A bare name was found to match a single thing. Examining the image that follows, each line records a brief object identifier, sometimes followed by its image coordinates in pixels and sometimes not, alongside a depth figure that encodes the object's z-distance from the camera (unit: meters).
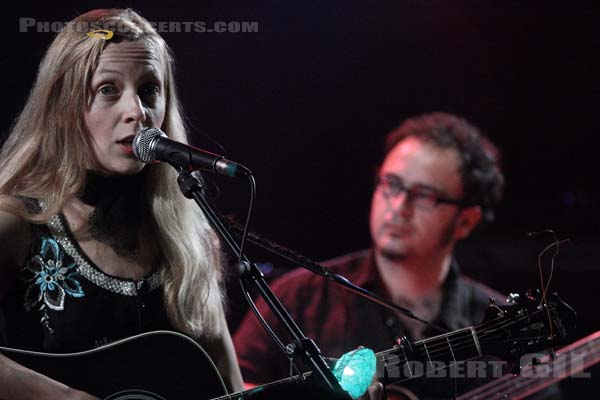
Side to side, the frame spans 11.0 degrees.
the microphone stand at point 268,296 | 3.94
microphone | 3.94
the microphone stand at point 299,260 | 4.05
